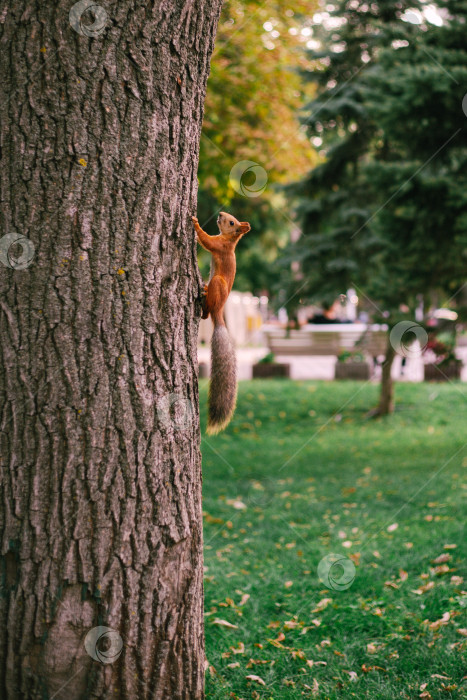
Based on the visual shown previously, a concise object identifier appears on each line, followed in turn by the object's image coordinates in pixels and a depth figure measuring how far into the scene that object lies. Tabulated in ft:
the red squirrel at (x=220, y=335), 8.09
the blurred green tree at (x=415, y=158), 22.29
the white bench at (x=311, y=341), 60.95
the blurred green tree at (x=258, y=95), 31.32
